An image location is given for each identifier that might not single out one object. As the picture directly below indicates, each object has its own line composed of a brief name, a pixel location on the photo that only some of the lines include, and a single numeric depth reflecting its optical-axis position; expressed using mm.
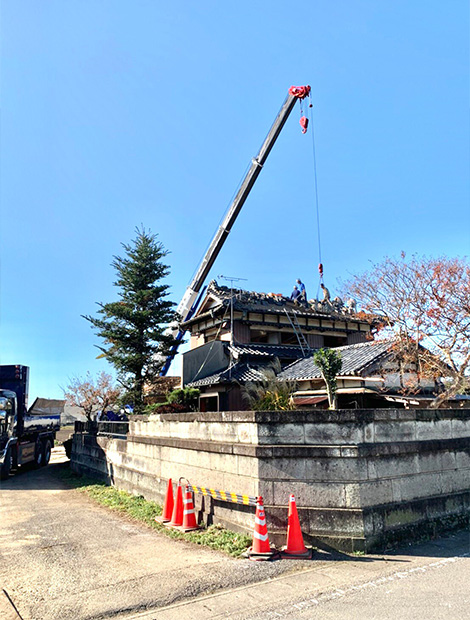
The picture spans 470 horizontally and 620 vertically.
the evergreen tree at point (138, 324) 24547
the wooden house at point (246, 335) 19016
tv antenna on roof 20859
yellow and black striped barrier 7088
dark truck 16828
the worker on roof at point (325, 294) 26334
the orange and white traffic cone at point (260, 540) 6324
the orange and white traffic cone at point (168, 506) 8883
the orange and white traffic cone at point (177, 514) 8434
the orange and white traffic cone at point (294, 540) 6332
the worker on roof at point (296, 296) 24928
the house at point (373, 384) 13445
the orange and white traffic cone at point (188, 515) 8094
